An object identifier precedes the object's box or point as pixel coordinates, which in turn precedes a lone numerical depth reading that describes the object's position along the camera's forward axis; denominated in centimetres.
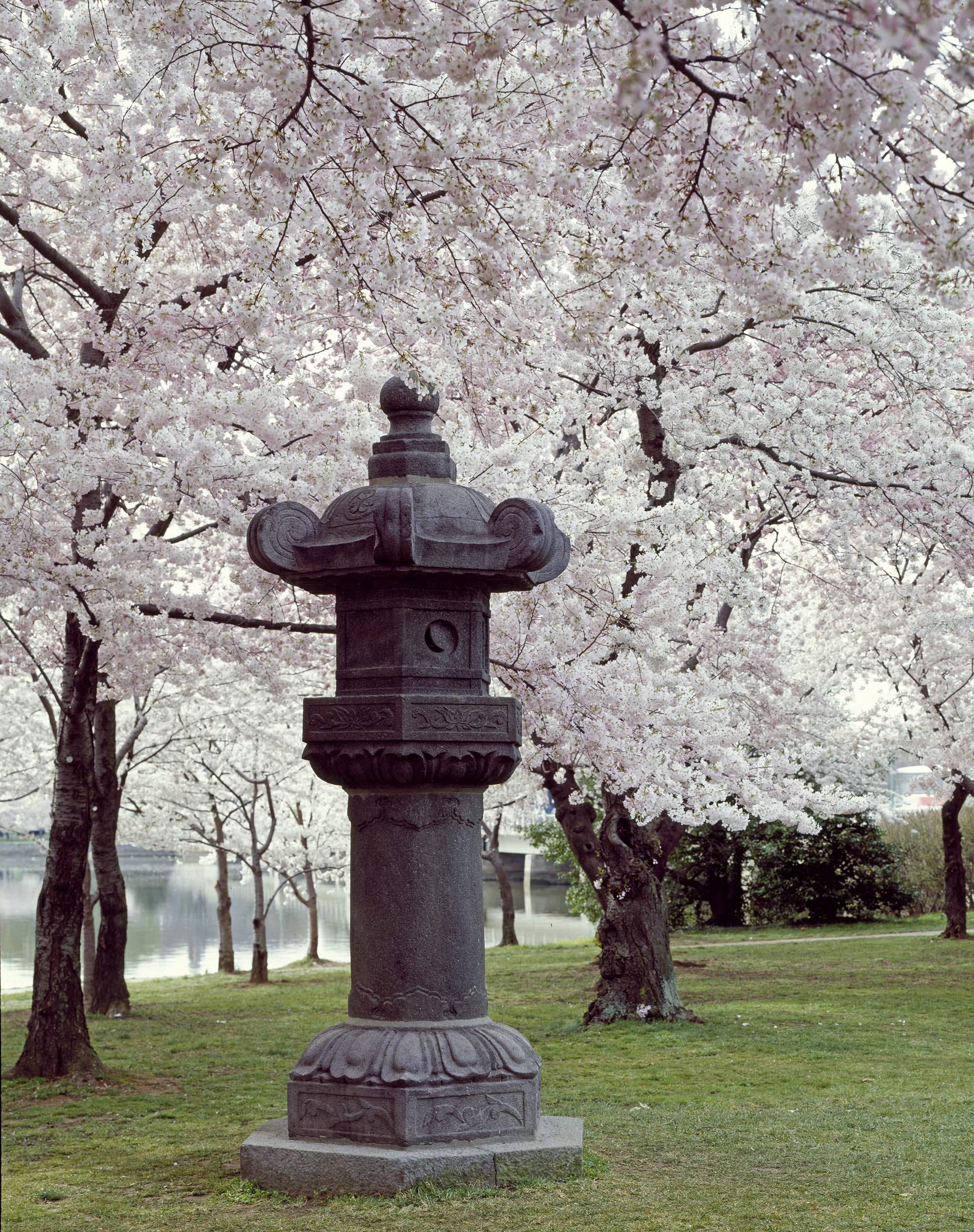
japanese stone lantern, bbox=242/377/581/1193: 580
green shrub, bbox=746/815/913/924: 2459
